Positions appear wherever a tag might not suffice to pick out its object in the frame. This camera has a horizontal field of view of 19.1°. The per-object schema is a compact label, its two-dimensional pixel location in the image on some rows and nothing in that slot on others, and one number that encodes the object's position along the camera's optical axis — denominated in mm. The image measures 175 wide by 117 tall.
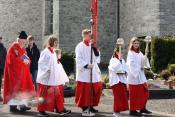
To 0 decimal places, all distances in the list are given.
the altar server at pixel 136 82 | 13336
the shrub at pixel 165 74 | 21000
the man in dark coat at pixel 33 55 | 16391
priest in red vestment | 13345
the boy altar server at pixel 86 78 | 13008
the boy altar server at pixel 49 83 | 12711
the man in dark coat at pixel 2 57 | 16922
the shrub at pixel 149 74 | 20373
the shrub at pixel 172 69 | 21578
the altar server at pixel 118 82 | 12719
